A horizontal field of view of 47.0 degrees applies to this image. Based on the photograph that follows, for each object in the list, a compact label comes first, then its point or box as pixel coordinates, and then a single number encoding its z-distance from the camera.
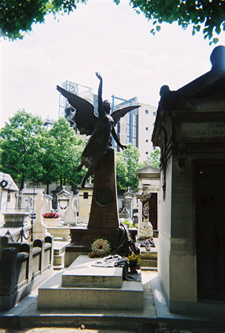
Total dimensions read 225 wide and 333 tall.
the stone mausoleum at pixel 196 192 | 5.27
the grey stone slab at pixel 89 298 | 5.30
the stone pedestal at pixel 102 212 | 8.23
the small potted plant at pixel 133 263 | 6.82
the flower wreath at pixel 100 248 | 7.44
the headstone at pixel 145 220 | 12.74
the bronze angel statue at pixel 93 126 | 8.83
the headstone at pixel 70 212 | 18.84
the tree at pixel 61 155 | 38.38
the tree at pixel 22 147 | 34.62
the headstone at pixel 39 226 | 12.68
